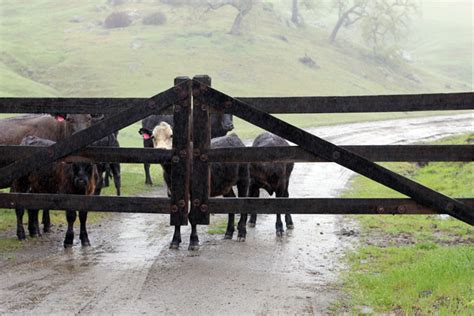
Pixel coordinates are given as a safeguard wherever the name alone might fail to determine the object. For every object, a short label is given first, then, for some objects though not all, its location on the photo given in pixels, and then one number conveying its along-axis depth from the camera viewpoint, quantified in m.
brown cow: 13.14
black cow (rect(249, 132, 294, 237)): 12.56
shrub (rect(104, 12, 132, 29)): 70.44
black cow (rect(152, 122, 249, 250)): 11.70
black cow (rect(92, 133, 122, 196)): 15.48
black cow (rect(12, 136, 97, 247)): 10.88
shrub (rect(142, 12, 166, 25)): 71.88
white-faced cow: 16.28
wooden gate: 7.45
